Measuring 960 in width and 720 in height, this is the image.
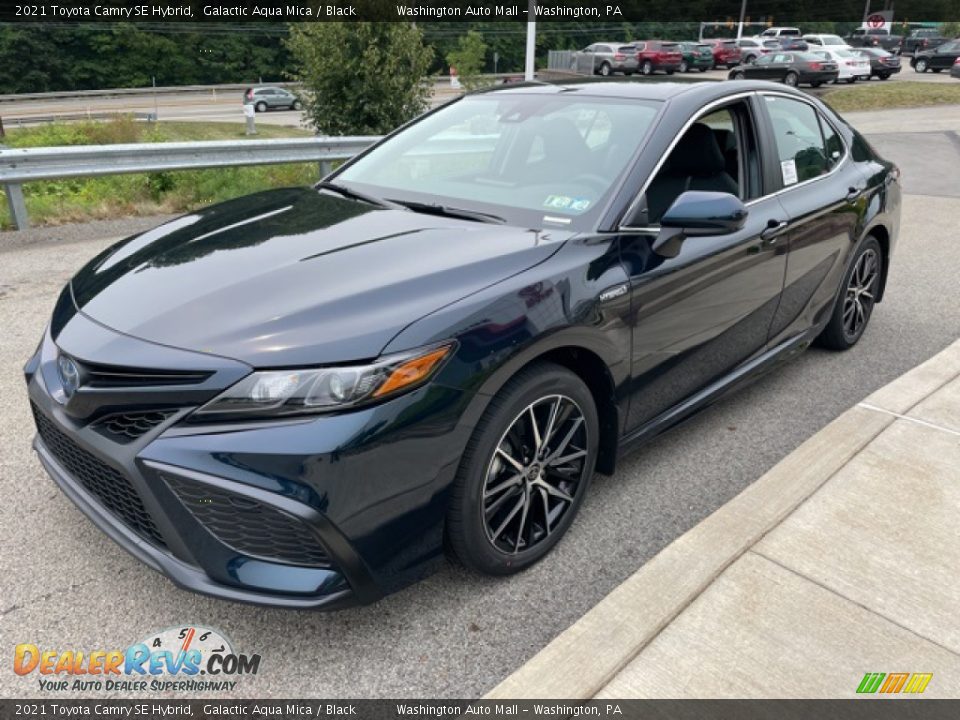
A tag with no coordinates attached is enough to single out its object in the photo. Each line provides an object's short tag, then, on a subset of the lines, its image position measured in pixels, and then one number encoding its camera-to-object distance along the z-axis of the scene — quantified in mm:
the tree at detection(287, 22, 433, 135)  11914
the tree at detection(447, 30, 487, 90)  27875
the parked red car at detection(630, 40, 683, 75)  42312
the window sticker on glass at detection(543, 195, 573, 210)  3050
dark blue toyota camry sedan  2145
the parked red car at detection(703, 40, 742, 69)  46281
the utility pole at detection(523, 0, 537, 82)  14747
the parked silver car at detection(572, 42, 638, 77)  42656
